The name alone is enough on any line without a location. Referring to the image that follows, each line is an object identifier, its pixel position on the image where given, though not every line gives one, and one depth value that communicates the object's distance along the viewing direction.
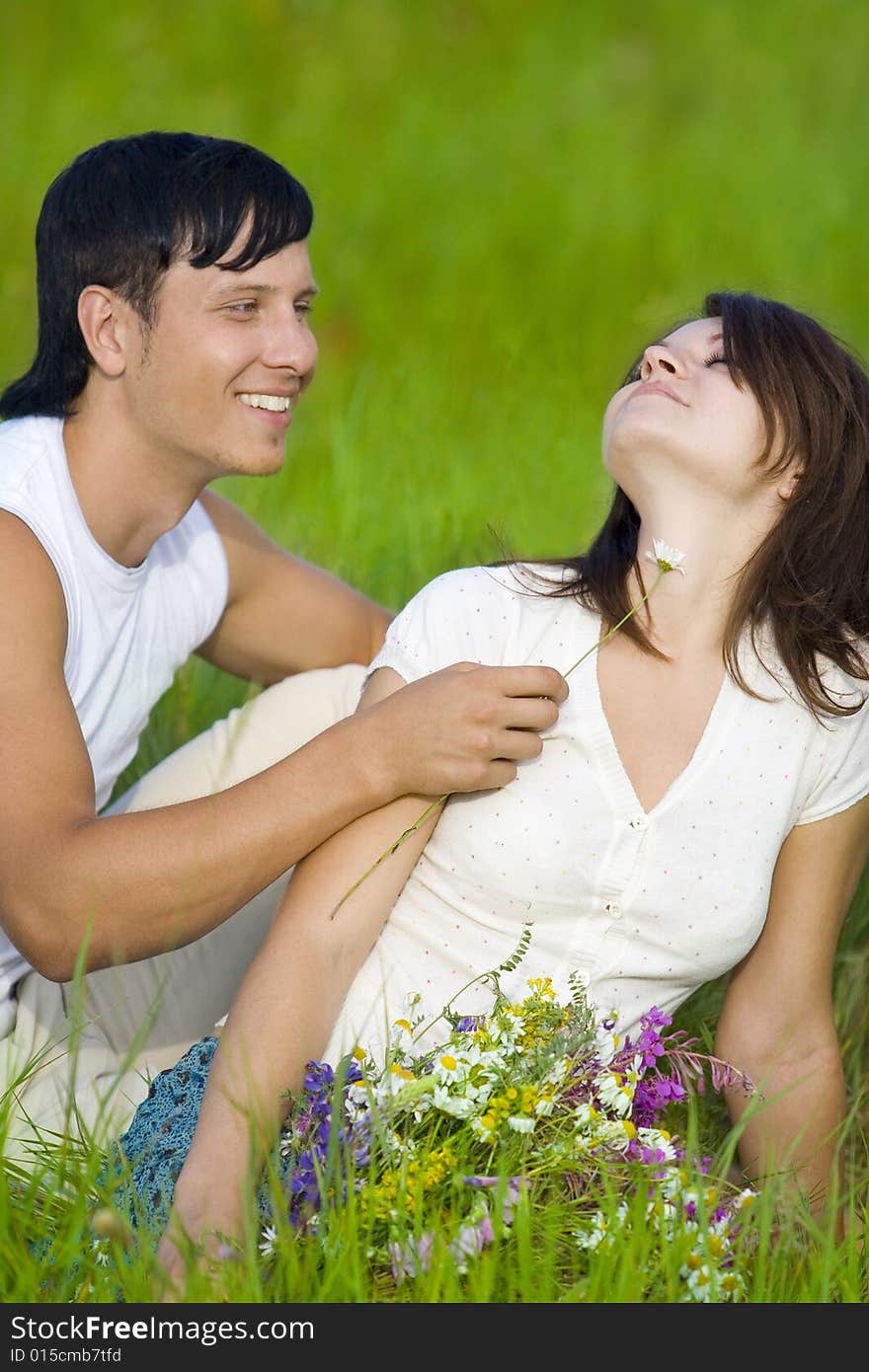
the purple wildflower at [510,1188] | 4.43
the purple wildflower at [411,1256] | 4.37
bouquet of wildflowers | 4.41
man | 5.04
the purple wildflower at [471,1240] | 4.34
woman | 5.14
